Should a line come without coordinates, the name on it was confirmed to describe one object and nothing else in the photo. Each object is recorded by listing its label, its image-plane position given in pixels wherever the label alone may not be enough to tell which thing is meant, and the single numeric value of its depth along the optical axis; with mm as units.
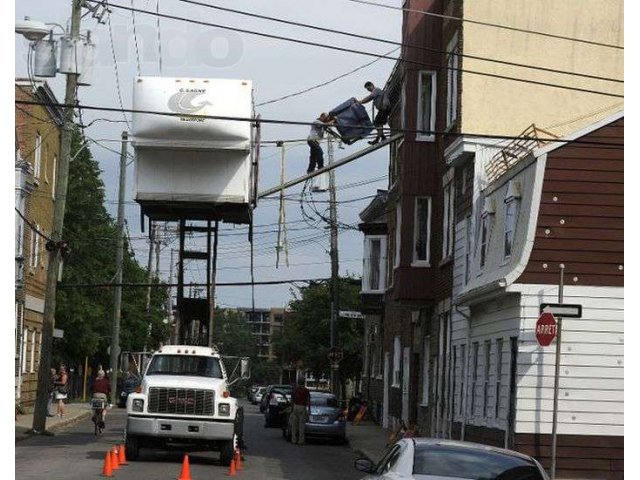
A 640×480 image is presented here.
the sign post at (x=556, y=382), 19469
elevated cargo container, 26844
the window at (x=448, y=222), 34000
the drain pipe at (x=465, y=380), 30462
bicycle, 37375
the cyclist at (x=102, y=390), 37688
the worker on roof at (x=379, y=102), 29797
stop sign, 19469
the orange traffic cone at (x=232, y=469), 24366
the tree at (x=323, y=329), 77438
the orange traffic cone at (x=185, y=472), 21125
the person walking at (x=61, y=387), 46875
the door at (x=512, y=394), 24891
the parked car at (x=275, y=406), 48897
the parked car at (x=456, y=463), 12750
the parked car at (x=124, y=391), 55681
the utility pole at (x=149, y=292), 81688
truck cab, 26250
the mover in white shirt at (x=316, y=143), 28250
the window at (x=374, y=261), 52550
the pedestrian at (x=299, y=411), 37844
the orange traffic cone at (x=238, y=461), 25859
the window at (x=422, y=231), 36406
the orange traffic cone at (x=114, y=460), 23531
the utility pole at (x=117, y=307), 59359
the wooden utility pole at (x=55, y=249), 35781
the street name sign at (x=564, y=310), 19609
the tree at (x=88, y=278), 70875
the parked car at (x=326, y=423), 38719
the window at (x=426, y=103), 35469
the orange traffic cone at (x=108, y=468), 22766
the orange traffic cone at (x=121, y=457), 25644
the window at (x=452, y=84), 32281
